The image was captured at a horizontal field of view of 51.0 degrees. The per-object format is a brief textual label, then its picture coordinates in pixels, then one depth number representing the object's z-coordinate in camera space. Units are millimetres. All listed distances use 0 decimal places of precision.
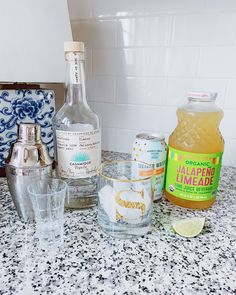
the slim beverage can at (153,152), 516
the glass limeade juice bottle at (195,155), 494
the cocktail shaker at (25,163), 459
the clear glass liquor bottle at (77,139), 484
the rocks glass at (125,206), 432
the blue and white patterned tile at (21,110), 623
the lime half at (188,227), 445
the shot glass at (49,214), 427
